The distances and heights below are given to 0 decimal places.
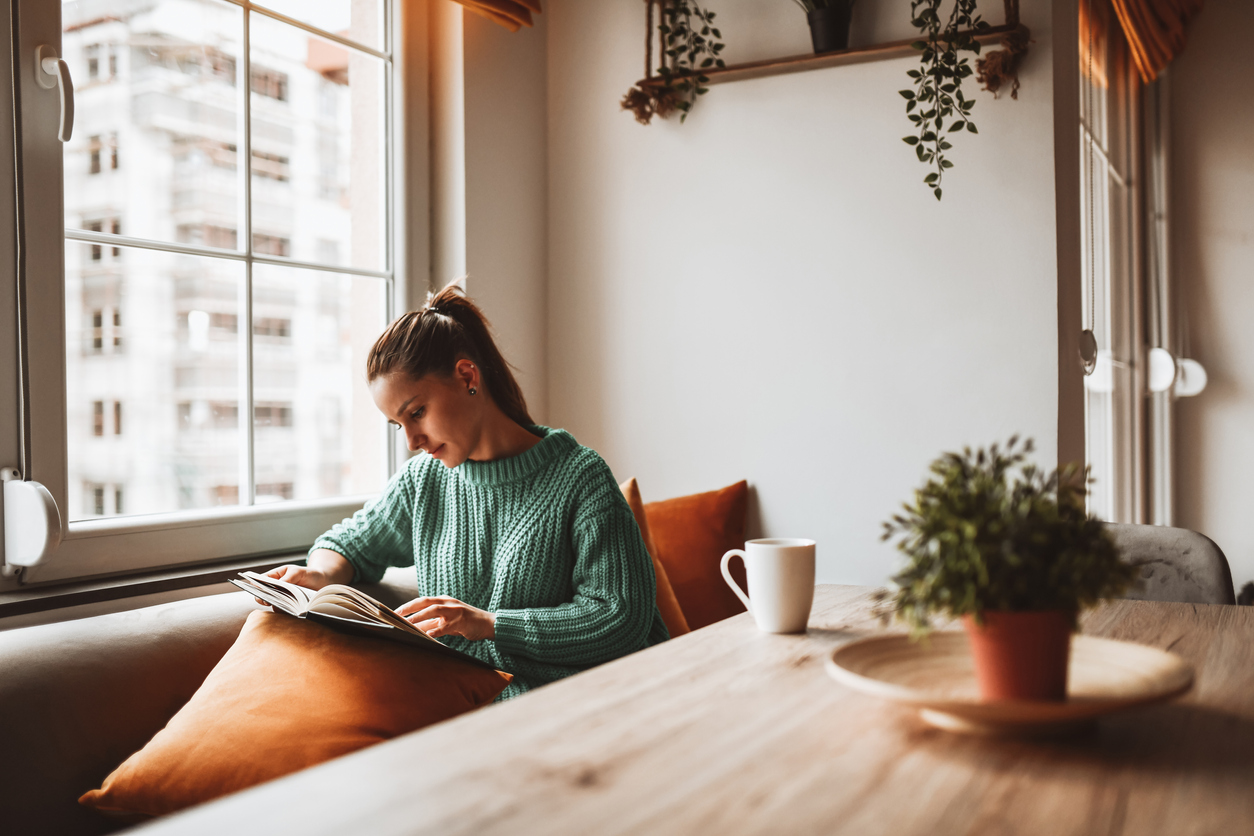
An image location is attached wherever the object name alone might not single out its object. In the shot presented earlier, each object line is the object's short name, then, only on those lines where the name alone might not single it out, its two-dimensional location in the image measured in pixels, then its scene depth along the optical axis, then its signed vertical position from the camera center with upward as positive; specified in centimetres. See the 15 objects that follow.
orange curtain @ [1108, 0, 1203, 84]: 287 +116
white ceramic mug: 110 -20
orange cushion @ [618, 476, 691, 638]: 203 -37
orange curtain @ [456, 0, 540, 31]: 224 +94
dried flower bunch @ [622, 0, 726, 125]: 241 +87
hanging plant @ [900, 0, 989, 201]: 209 +71
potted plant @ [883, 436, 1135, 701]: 69 -12
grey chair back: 173 -29
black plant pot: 224 +88
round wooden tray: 69 -22
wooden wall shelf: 212 +81
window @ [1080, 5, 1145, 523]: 294 +46
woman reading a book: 153 -19
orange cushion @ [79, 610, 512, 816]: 119 -38
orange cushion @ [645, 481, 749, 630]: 224 -31
